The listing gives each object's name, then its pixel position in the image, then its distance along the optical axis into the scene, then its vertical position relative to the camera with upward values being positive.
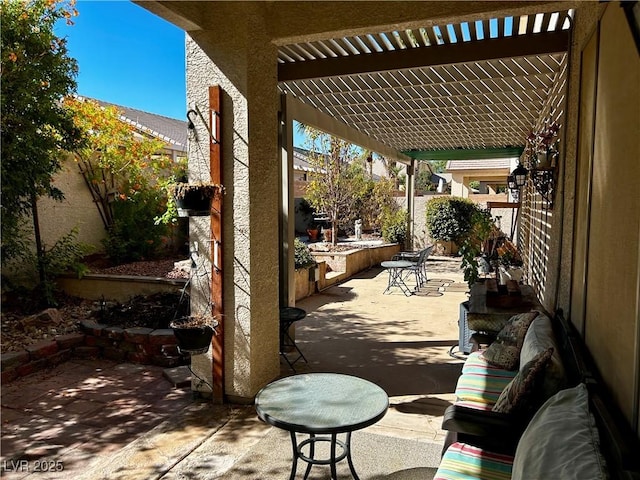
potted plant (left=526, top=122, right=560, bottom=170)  4.16 +0.58
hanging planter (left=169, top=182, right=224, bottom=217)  3.29 +0.10
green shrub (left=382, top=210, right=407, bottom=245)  13.36 -0.53
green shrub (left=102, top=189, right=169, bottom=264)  7.06 -0.30
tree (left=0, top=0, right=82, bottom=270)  4.88 +1.20
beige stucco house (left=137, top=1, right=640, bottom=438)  1.97 +0.70
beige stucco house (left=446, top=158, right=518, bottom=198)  17.97 +1.67
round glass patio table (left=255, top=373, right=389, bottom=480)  2.16 -1.03
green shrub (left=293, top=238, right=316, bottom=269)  7.73 -0.81
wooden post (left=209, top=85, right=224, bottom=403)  3.60 -0.27
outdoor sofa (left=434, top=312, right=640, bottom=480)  1.39 -0.83
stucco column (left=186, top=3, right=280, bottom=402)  3.58 +0.35
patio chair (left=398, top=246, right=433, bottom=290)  8.44 -1.00
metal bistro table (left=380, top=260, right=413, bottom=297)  7.89 -1.43
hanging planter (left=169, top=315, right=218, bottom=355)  3.18 -0.89
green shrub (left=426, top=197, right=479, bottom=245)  13.82 -0.18
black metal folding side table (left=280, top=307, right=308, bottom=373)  4.40 -1.30
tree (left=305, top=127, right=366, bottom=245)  11.73 +0.99
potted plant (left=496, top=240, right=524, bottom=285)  7.36 -0.95
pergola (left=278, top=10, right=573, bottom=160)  4.17 +1.65
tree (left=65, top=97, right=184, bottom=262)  7.04 +0.43
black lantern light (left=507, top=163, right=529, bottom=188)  5.51 +0.46
